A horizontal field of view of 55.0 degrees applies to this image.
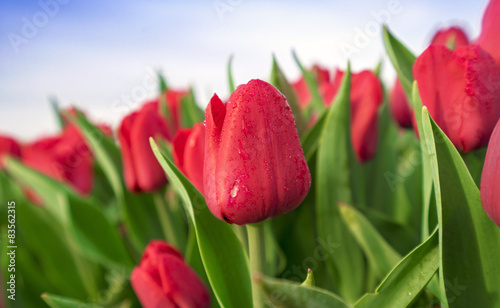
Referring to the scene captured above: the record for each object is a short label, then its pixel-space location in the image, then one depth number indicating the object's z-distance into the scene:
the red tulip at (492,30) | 0.36
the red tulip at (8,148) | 0.93
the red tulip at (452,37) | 0.54
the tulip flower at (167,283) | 0.39
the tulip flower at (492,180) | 0.27
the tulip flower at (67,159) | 0.81
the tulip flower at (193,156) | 0.39
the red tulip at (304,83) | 0.89
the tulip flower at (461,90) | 0.32
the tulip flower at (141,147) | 0.55
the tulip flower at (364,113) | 0.54
